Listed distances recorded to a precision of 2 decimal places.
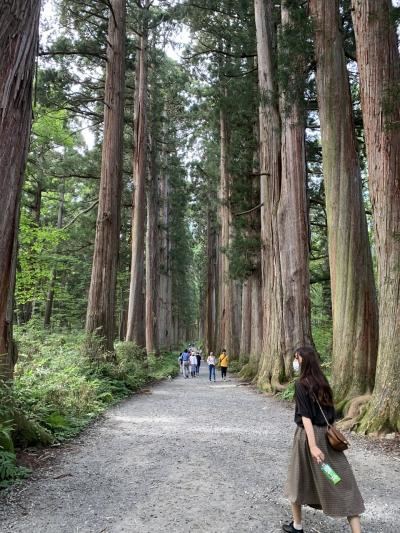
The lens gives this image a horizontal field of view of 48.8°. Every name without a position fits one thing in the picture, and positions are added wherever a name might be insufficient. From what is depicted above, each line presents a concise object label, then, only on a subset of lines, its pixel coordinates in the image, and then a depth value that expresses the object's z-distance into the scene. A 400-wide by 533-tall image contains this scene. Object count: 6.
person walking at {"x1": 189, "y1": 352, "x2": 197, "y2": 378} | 21.83
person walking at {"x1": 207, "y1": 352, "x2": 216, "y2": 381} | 19.31
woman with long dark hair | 3.23
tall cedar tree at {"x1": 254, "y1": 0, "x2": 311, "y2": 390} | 12.54
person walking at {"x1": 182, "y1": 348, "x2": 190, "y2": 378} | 21.59
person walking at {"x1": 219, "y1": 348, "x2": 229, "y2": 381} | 19.92
